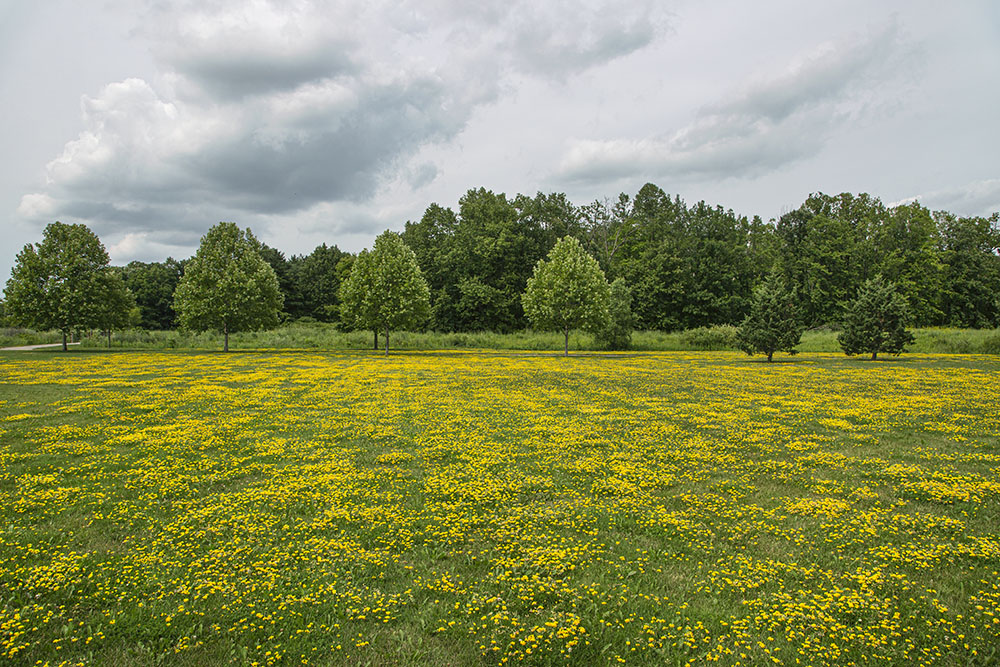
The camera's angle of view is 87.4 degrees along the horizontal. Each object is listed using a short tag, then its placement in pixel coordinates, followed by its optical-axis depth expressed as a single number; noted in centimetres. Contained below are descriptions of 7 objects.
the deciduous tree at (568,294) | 4566
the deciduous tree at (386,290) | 4584
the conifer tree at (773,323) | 3591
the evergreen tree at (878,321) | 3534
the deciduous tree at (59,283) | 4202
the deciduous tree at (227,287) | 4584
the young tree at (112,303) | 4441
